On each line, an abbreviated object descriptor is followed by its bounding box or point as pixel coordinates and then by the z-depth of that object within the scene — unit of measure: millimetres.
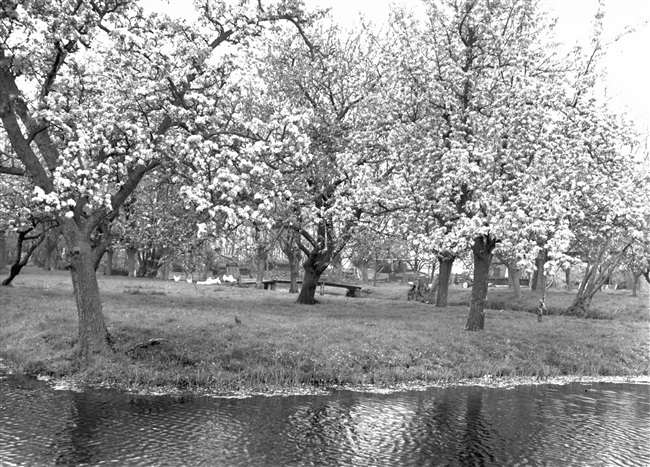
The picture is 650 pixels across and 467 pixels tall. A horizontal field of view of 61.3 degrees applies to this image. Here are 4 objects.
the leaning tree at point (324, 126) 31062
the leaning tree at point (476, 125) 26000
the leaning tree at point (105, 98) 19016
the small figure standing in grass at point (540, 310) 35156
